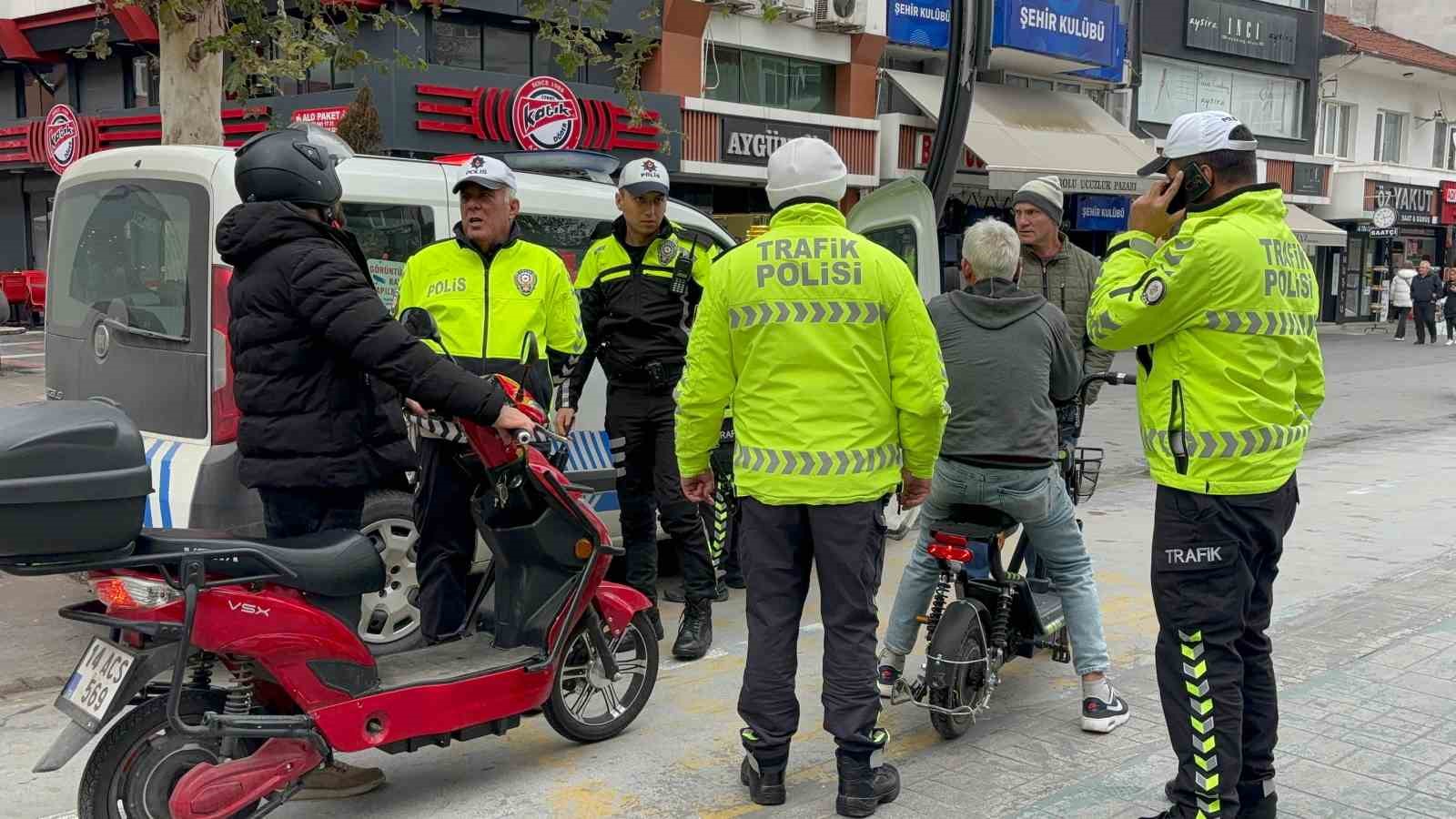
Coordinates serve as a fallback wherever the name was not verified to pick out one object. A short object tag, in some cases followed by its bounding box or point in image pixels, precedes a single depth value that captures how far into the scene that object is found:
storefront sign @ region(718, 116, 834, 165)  19.11
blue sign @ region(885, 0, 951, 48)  21.22
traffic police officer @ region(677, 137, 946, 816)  3.76
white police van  4.95
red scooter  3.05
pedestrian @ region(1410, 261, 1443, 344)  26.77
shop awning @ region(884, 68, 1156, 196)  20.30
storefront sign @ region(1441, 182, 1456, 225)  33.72
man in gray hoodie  4.38
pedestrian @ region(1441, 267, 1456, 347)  27.20
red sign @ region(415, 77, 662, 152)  15.84
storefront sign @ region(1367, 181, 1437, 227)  31.39
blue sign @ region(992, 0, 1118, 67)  21.58
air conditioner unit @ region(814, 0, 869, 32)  19.70
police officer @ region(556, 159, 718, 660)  5.59
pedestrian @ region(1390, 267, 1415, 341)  29.22
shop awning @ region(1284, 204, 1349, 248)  25.38
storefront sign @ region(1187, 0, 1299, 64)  26.62
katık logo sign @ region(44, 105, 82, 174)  12.82
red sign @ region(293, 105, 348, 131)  15.47
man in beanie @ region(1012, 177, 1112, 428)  5.39
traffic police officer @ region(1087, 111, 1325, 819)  3.35
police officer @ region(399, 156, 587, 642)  4.86
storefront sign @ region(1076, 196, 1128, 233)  25.44
